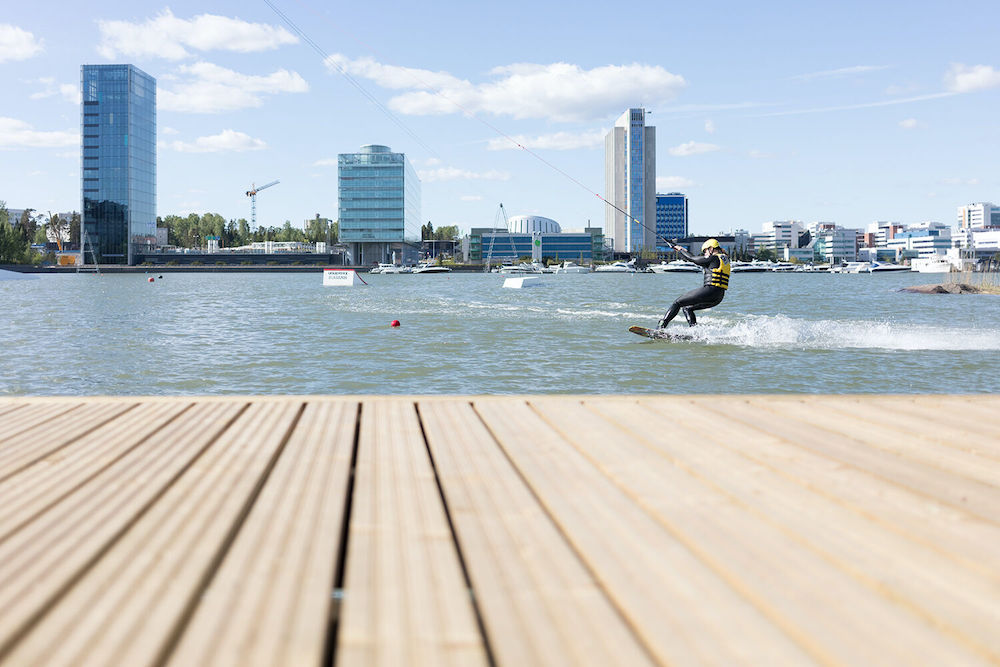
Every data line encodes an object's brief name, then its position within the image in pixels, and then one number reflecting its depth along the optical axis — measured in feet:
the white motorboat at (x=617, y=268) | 602.77
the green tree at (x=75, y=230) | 624.59
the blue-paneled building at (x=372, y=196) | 579.89
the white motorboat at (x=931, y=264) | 561.84
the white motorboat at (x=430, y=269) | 514.85
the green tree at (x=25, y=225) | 628.16
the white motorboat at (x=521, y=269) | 472.03
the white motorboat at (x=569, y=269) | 546.67
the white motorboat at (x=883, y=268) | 627.05
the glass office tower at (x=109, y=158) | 568.41
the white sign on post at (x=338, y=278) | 264.11
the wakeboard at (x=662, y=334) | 66.28
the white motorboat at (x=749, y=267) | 621.72
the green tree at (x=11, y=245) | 410.93
